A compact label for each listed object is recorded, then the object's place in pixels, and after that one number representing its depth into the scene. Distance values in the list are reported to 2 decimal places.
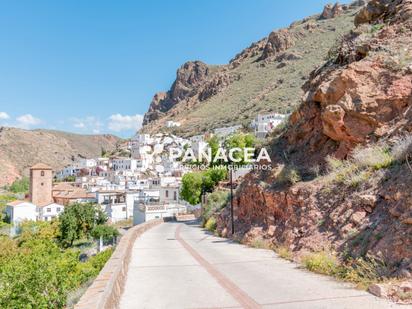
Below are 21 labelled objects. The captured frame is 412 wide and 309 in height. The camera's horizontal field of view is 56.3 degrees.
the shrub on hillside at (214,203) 22.10
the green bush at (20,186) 89.22
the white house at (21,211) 56.56
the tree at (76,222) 37.50
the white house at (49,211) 58.47
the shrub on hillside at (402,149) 8.10
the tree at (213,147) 44.78
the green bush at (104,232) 36.50
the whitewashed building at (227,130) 77.11
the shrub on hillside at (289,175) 11.39
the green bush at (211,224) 19.72
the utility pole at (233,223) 14.56
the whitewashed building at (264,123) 64.57
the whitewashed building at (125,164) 88.75
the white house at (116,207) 53.56
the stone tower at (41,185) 66.19
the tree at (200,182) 37.44
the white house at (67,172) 102.81
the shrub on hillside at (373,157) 8.62
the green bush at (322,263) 7.26
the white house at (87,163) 102.10
